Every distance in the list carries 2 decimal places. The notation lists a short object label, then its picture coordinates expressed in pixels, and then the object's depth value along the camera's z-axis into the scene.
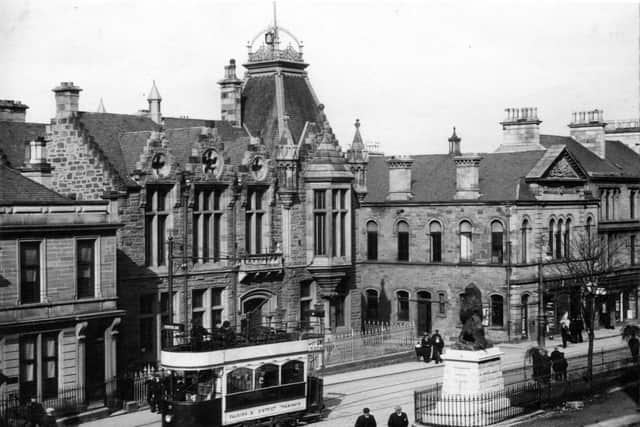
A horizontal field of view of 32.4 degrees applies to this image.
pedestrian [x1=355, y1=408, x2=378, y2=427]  27.72
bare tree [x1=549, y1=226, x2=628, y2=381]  48.59
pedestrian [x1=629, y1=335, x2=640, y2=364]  41.97
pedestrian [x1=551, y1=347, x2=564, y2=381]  35.66
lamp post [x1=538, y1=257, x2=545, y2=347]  50.36
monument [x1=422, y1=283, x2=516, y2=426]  29.80
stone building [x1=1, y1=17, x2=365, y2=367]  39.38
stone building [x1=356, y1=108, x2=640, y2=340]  53.22
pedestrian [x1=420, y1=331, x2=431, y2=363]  45.16
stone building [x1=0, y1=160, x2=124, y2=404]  31.50
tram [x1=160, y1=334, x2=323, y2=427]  28.56
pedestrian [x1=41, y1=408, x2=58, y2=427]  28.72
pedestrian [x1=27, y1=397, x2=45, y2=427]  29.03
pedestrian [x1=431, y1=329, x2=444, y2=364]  45.22
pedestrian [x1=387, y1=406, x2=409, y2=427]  27.89
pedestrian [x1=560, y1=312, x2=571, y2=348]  49.56
